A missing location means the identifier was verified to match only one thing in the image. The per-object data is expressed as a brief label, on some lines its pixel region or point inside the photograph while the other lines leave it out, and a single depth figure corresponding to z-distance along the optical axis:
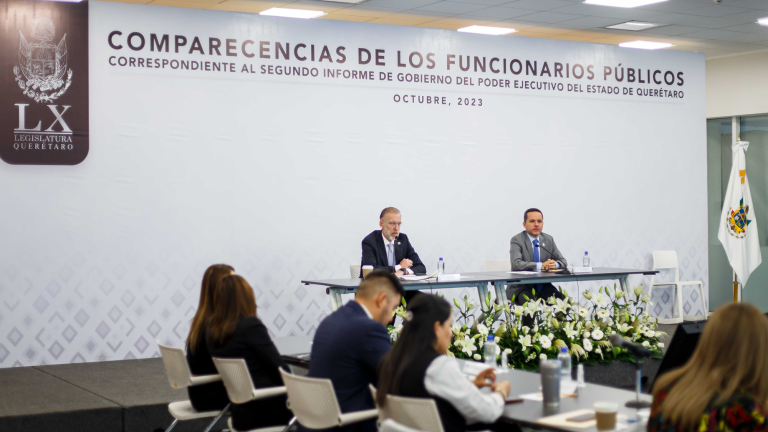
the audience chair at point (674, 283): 9.35
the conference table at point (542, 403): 2.74
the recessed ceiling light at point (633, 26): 8.73
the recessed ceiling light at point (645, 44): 9.72
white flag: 9.88
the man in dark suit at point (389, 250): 7.17
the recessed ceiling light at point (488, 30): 8.88
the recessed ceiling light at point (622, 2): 7.77
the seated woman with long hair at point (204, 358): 4.12
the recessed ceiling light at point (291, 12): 7.84
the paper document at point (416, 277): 6.75
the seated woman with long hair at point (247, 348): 3.87
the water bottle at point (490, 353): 3.76
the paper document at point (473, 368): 3.53
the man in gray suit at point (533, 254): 7.43
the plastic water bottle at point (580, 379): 3.36
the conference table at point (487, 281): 6.63
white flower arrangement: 4.82
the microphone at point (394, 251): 7.35
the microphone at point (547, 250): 7.59
